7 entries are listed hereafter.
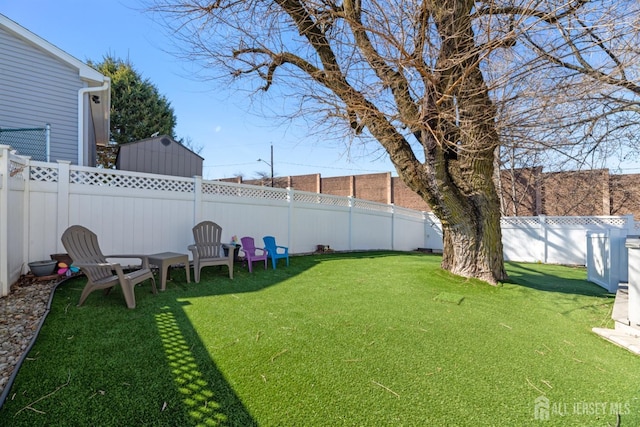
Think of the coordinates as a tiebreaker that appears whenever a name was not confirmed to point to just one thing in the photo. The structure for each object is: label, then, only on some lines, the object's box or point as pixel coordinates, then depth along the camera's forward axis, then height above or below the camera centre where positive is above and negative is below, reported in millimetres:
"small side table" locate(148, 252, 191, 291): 4383 -706
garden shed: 8852 +1715
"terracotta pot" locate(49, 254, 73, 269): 4574 -678
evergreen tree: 16094 +5834
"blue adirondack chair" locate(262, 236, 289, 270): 6455 -749
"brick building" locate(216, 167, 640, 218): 11609 +1082
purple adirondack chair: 6008 -765
